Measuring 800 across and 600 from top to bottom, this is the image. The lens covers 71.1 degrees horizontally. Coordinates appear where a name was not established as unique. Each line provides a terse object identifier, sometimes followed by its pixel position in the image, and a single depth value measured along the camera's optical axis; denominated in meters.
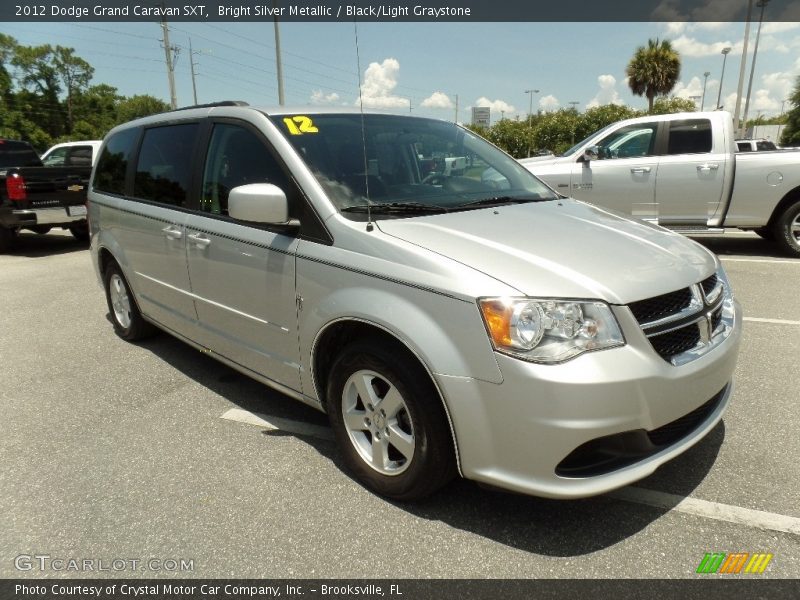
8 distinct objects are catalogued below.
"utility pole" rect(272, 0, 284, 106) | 22.73
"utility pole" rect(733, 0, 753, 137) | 27.69
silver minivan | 2.06
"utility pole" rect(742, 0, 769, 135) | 30.62
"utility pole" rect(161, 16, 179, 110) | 30.52
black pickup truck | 9.38
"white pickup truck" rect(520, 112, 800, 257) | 7.65
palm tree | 41.72
